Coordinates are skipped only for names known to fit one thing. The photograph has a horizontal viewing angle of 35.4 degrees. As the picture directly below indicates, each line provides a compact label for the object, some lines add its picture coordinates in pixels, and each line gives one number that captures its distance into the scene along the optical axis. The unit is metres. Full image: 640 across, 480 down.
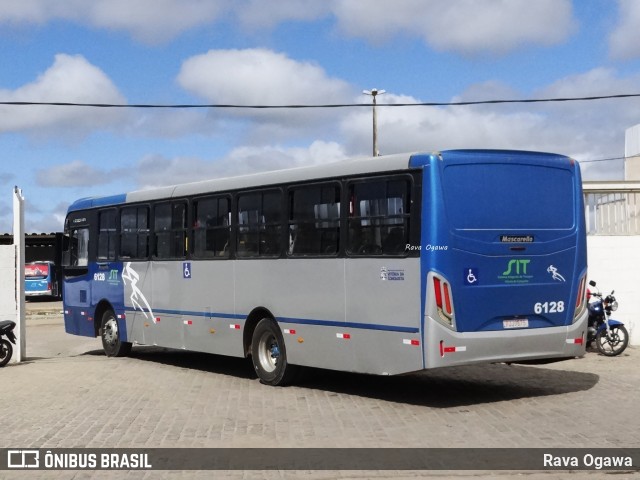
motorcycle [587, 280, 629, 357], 18.70
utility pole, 45.28
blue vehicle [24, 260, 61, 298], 50.66
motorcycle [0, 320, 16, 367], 18.73
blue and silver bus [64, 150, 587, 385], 12.11
